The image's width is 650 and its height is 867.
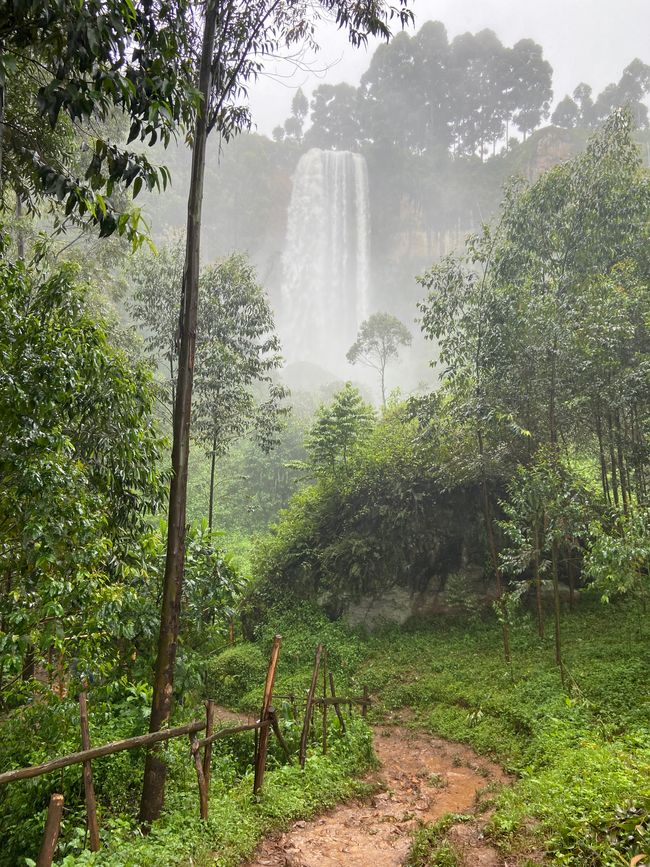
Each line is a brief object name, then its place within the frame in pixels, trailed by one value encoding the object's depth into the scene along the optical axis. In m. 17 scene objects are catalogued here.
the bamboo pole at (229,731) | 5.61
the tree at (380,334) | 37.78
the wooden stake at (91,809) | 4.48
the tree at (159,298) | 16.66
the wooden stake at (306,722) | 7.09
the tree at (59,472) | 5.08
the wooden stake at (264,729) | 6.15
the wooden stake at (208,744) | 5.64
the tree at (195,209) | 5.29
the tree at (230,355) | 15.30
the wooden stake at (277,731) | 6.56
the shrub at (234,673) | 12.29
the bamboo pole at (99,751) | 3.69
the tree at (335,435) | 17.89
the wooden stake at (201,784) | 5.32
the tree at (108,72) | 3.39
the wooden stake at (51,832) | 3.10
